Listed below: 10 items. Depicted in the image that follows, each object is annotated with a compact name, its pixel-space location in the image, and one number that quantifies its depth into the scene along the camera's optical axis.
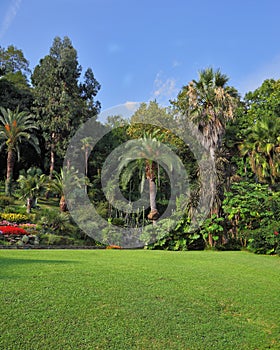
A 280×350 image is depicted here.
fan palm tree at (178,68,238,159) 16.42
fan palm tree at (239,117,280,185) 16.88
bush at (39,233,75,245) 18.58
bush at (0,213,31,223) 21.15
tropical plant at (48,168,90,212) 25.16
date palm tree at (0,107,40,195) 27.89
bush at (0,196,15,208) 23.94
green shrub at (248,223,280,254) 11.46
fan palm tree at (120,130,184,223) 20.33
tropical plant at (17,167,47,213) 23.31
